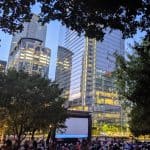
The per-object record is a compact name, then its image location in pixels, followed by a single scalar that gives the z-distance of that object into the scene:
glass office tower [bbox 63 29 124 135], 72.41
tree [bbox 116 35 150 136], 7.38
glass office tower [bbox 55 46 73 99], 90.60
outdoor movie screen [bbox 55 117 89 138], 25.27
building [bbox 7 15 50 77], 71.28
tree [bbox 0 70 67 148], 13.41
